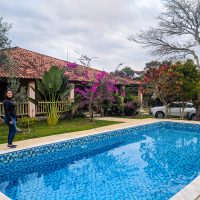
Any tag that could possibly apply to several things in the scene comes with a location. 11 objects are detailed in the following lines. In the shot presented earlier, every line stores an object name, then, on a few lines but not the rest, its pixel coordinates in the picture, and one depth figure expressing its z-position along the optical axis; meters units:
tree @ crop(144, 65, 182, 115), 19.03
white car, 20.70
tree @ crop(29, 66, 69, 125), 16.34
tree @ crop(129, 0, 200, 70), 23.45
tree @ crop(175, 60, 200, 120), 18.97
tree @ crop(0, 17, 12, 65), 12.88
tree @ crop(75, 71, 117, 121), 16.93
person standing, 9.65
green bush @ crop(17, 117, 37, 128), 14.20
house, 18.30
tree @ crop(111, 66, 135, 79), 45.99
